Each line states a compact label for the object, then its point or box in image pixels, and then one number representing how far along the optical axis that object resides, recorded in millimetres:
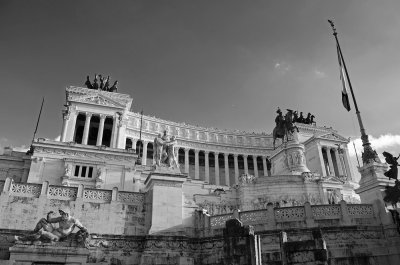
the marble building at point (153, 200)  18359
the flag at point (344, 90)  25141
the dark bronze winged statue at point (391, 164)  19219
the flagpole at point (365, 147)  21203
